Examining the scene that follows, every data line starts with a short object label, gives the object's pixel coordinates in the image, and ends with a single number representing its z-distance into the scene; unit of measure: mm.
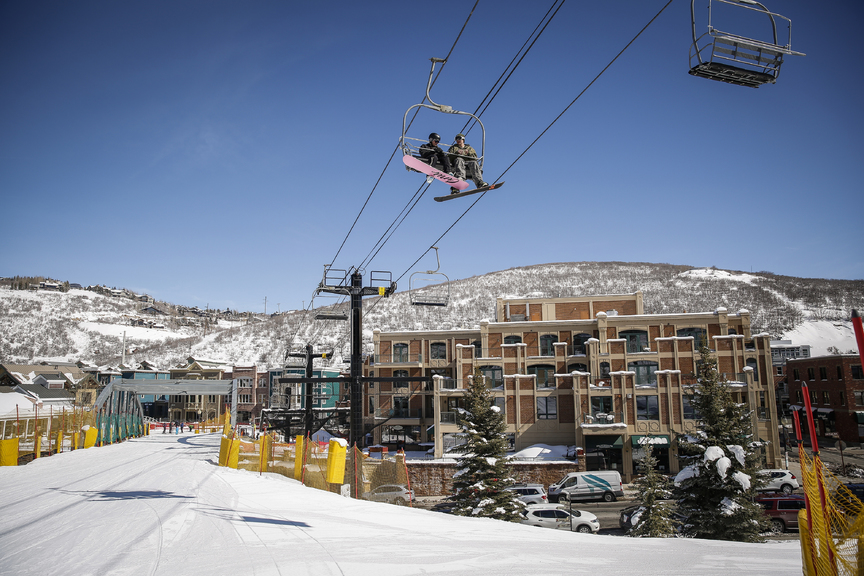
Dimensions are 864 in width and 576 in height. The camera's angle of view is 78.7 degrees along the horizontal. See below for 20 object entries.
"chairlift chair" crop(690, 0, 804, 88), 6754
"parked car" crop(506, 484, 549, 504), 24891
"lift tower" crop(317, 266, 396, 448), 26027
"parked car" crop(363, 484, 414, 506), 19938
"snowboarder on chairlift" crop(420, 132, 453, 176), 11047
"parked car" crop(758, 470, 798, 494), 28078
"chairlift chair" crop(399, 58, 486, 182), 9602
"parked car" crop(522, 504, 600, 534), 20656
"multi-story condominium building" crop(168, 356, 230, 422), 78062
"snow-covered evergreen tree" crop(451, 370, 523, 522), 20266
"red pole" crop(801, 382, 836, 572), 4746
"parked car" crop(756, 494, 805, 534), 21531
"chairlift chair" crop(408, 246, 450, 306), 21912
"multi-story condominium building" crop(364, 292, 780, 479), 34562
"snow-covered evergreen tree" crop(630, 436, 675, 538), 18188
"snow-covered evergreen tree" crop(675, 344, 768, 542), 17016
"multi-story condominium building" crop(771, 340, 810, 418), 72244
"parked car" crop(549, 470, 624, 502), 27703
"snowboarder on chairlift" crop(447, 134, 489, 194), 11305
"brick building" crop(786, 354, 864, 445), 46094
